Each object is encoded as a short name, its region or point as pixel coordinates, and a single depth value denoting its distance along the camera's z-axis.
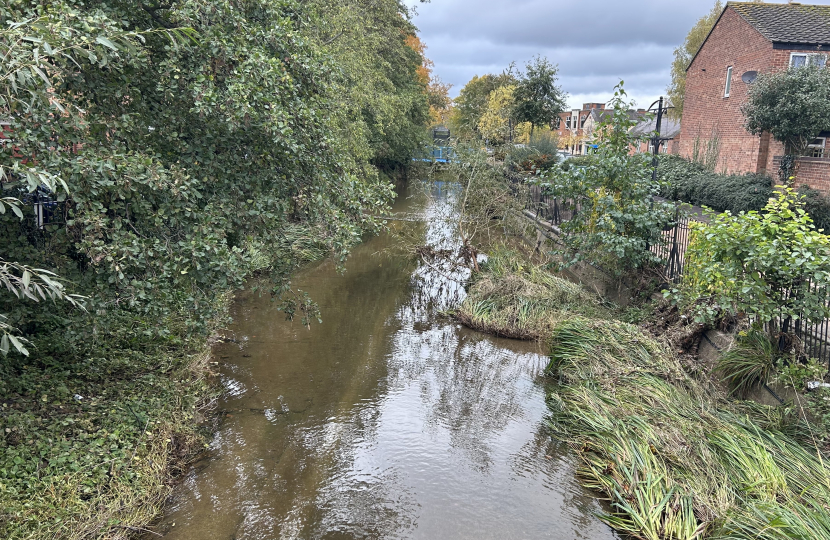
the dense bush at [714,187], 18.36
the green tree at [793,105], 17.95
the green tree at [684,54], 43.69
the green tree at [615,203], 9.56
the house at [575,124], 65.31
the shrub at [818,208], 15.27
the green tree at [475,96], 41.19
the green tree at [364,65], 14.48
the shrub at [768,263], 5.65
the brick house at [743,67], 21.09
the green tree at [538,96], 29.03
